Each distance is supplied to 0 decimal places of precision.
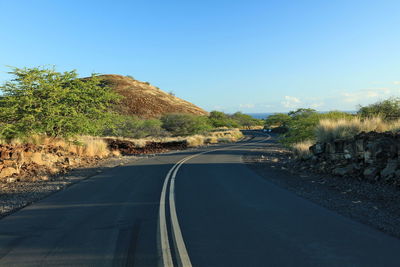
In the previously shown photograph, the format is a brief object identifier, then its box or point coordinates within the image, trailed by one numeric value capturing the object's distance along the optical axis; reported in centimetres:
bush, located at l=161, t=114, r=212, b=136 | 4684
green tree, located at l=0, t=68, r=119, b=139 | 1664
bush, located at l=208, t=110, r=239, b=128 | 6975
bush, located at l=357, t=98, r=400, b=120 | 1396
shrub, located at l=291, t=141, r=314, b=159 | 1433
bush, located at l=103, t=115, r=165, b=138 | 3766
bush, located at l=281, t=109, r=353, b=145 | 1818
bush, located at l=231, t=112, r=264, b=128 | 9056
